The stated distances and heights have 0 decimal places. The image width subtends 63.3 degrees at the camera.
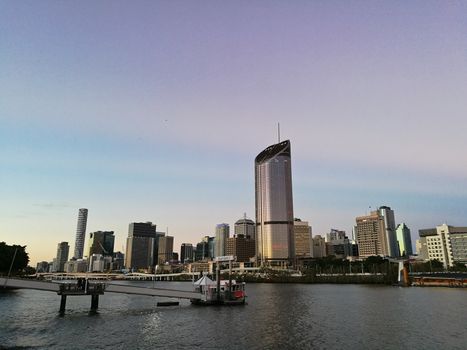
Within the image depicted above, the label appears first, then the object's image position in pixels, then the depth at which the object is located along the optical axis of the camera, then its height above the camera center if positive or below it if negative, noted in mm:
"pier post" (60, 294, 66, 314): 85112 -6580
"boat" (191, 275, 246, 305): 97812 -4841
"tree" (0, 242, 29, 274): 154000 +6696
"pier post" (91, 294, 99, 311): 88619 -6508
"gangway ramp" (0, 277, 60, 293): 74125 -2015
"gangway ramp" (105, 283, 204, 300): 84812 -4066
